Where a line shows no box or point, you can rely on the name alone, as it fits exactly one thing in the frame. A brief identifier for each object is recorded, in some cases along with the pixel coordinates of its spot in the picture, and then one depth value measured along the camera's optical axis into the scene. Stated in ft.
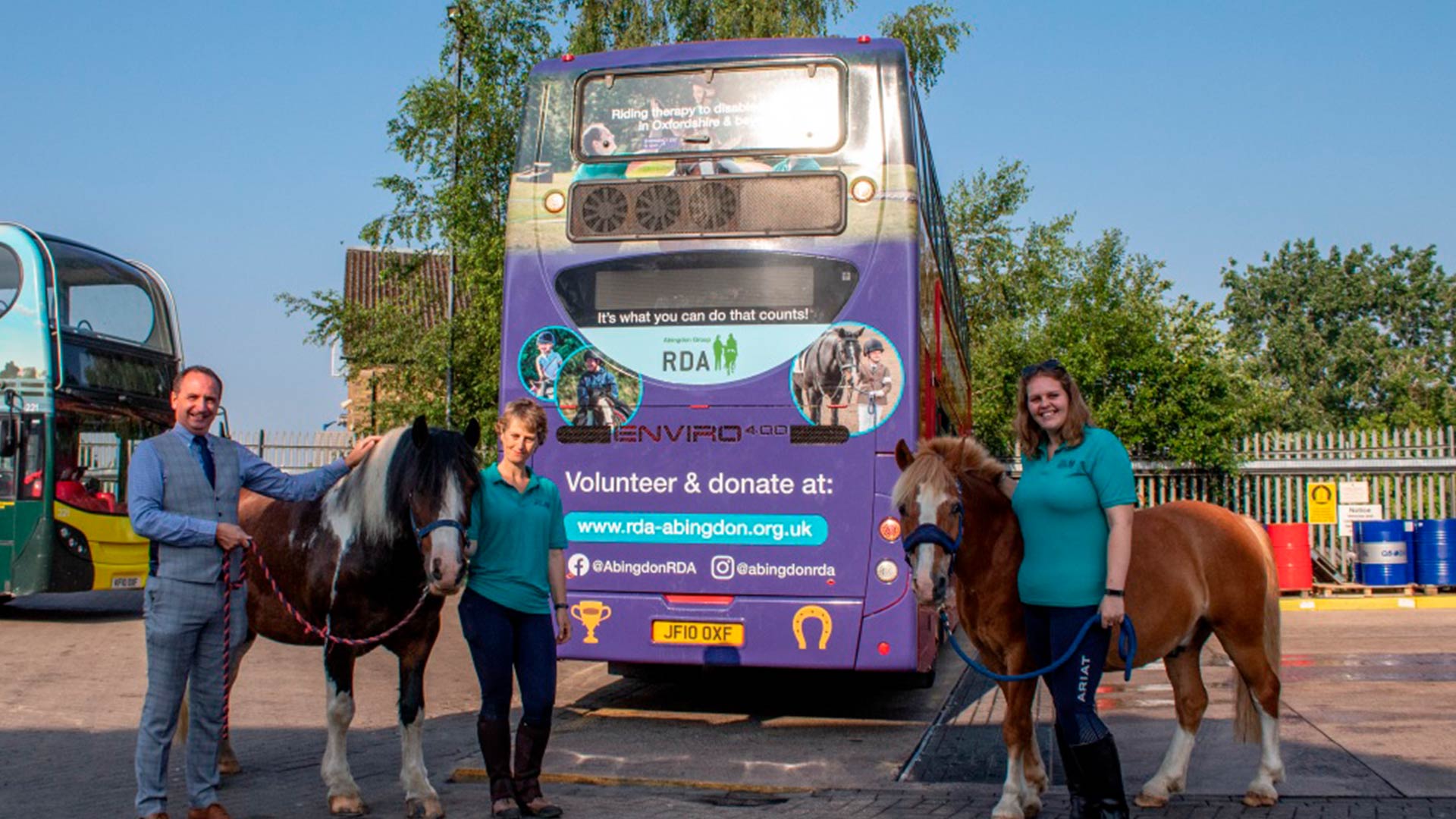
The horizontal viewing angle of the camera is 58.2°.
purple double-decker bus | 26.21
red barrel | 59.31
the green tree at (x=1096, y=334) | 77.66
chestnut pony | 17.57
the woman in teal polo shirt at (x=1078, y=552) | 16.26
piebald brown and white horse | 17.76
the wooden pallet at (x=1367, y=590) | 59.16
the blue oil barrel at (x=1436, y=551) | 58.18
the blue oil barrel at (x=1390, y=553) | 59.21
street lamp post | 67.31
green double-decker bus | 46.62
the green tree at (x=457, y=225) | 68.44
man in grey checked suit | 16.74
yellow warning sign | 61.67
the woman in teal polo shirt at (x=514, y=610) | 17.98
